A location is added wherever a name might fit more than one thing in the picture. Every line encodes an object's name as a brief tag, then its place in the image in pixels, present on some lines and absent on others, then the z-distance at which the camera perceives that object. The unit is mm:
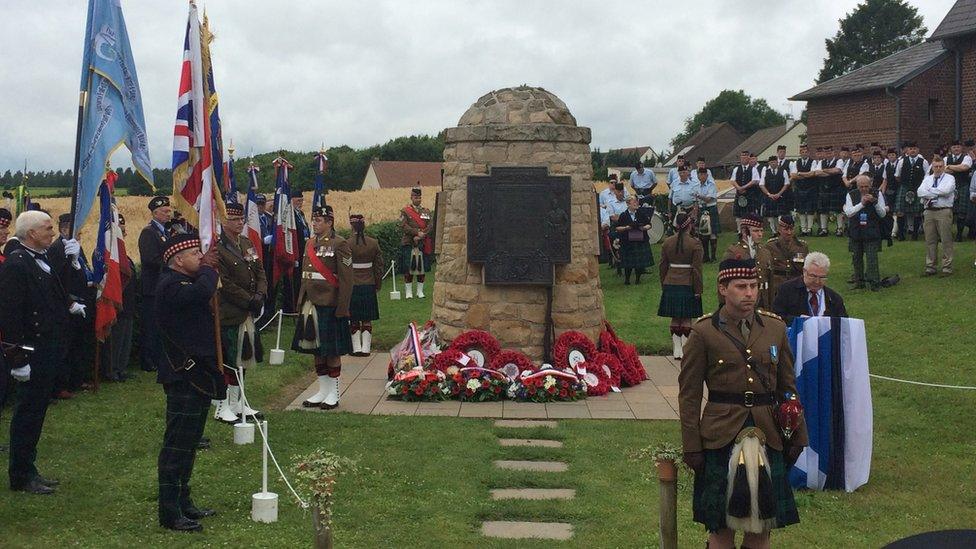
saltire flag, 8375
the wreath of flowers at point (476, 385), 12000
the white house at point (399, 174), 64000
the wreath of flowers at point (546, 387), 11953
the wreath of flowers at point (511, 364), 12203
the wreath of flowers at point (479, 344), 12336
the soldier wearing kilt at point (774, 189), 23969
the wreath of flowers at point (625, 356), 12930
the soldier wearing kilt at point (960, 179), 19719
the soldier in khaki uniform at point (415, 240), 20500
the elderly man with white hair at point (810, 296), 8766
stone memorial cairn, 12312
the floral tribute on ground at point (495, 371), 12016
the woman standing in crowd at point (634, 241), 21391
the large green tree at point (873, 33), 71438
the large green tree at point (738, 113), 105562
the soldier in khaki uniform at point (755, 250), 12062
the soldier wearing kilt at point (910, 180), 20562
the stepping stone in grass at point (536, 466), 9008
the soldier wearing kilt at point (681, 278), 14523
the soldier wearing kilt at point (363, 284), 15352
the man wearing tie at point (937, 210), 17016
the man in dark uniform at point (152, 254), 12023
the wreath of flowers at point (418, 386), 12000
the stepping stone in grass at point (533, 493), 8180
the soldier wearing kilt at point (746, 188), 24359
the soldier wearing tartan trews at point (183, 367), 7168
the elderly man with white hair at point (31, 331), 7910
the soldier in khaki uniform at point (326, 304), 11336
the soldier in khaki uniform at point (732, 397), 5672
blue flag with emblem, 9164
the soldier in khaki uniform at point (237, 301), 10141
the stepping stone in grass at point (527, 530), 7199
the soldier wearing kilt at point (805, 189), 24031
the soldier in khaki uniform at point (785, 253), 12242
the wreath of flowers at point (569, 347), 12391
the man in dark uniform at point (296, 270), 17797
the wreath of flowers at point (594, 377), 12320
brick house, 32094
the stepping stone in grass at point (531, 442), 9906
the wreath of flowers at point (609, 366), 12570
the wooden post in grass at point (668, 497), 5867
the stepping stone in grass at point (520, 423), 10781
